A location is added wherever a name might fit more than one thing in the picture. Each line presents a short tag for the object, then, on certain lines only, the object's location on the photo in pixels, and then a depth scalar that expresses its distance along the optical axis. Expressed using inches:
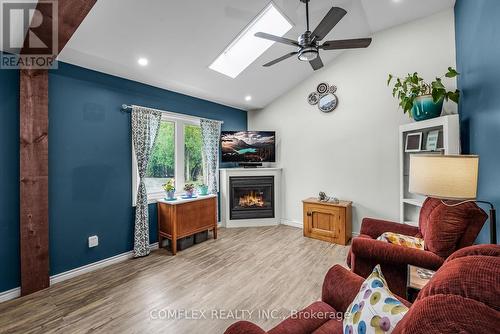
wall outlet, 112.5
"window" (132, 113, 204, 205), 143.9
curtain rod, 124.6
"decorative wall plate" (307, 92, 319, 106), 169.0
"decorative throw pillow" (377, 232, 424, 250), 83.4
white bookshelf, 97.6
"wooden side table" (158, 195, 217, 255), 130.3
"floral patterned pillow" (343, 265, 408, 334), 33.4
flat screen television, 182.9
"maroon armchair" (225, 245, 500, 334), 20.5
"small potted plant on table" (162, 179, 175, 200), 139.6
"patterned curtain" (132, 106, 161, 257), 127.4
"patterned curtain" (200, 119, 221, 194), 171.8
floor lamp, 53.9
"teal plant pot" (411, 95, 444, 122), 105.6
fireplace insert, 183.3
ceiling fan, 84.6
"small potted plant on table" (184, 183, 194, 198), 149.0
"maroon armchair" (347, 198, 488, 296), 62.2
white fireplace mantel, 182.7
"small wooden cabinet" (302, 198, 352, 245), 144.1
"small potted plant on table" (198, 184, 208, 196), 157.3
